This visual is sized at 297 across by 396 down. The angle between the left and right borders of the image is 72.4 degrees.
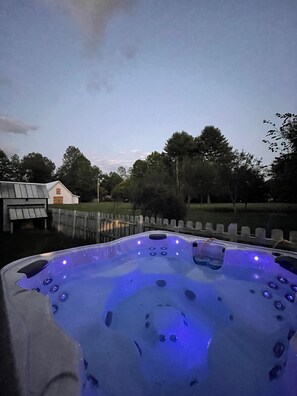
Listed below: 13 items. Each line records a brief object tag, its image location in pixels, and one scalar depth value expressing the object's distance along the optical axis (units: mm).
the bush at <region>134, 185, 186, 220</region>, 6148
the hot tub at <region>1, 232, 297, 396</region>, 1186
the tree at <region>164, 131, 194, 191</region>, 27000
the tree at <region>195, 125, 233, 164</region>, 29547
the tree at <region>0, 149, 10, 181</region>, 35938
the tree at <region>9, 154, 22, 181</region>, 37941
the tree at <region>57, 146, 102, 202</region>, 41000
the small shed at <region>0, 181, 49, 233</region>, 7855
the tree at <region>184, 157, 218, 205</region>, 14242
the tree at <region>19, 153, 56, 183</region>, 39031
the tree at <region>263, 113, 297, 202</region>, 6562
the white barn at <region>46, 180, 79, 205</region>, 28703
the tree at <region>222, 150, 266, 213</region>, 12805
